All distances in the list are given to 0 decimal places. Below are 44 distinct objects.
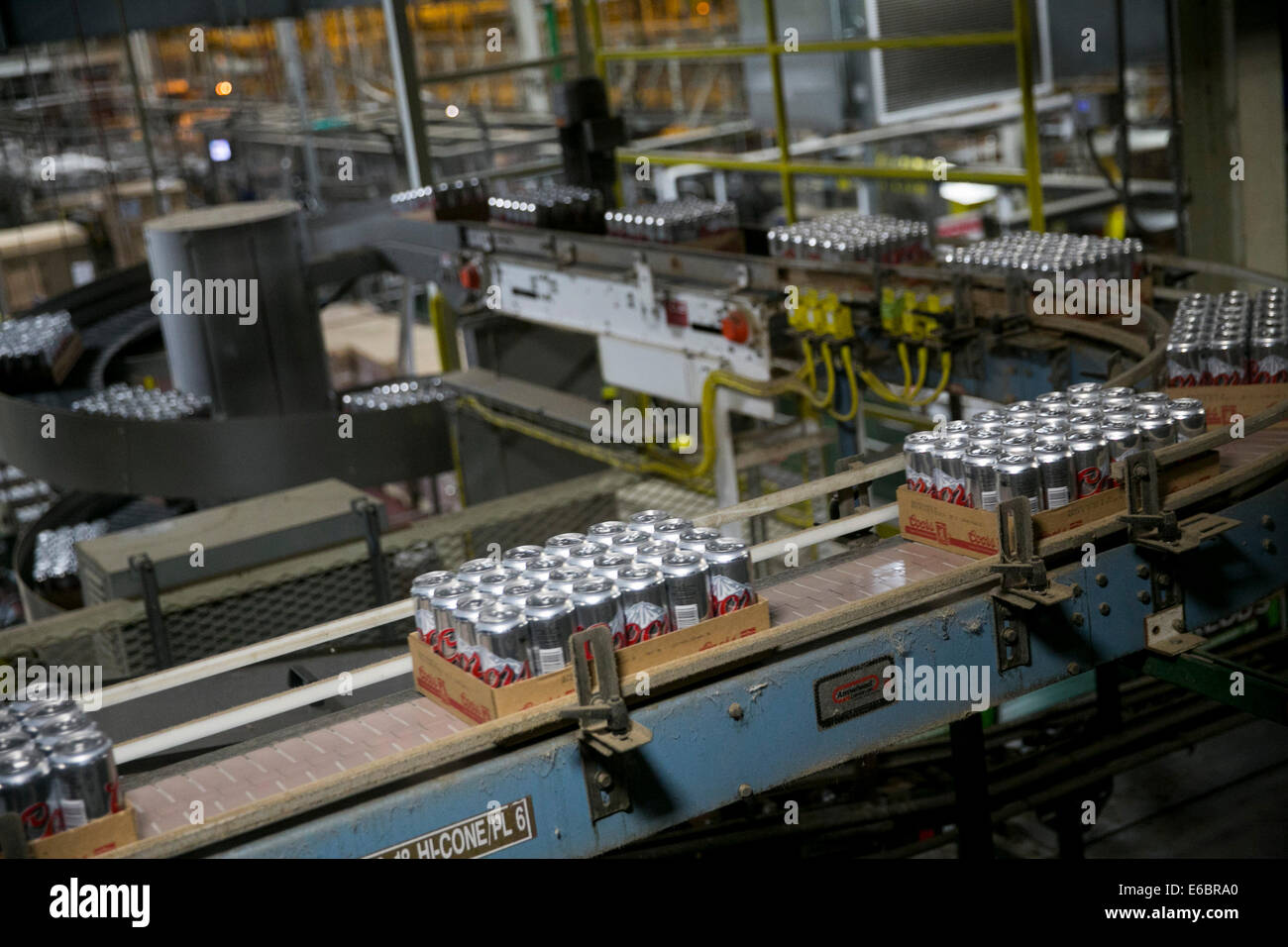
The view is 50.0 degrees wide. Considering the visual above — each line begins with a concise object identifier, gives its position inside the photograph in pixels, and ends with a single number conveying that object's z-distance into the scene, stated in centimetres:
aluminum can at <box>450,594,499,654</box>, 278
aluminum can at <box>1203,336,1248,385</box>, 415
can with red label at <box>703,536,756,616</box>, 296
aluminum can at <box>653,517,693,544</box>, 312
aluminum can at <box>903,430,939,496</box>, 343
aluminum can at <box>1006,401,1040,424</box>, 356
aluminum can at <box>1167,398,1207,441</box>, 361
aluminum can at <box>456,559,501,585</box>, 302
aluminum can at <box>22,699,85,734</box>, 256
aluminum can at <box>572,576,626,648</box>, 277
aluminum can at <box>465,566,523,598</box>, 289
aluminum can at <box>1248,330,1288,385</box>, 409
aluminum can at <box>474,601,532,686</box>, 270
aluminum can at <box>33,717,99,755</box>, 247
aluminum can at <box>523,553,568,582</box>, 294
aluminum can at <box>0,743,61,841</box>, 234
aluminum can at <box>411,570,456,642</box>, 298
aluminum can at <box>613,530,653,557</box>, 306
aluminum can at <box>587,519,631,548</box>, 316
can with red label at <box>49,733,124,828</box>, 239
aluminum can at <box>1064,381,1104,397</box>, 384
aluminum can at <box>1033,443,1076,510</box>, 324
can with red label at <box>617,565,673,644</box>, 283
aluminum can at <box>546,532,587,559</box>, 311
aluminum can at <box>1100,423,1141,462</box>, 339
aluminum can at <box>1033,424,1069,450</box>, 334
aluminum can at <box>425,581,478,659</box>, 289
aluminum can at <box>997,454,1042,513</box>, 321
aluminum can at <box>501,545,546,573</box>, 306
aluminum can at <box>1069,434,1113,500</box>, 331
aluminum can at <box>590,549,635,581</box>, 291
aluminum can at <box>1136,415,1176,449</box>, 350
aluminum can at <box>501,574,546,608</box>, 280
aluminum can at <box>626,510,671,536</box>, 320
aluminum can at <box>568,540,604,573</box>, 302
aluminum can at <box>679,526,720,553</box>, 304
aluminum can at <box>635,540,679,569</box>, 297
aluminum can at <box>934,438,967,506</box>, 334
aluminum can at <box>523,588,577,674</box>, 272
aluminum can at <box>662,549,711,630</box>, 288
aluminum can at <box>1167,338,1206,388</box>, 422
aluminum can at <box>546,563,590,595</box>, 287
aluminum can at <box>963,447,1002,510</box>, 324
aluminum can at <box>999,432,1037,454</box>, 330
